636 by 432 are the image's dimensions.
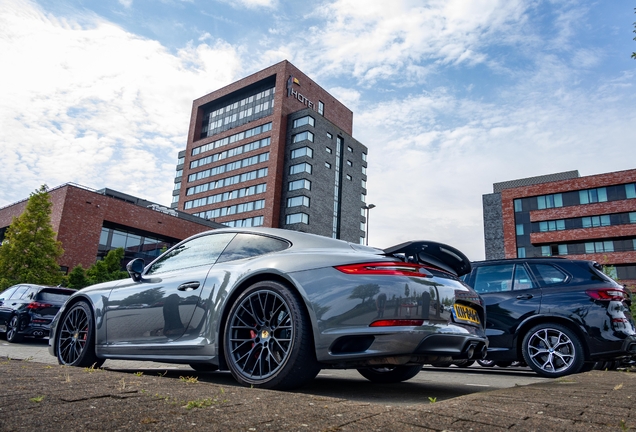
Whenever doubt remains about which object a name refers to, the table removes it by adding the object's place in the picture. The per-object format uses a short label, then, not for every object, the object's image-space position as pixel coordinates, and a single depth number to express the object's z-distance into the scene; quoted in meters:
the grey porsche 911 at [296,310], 3.06
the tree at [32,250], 22.39
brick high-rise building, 61.71
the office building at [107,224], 32.09
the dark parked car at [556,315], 5.68
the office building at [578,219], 46.91
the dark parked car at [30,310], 11.13
